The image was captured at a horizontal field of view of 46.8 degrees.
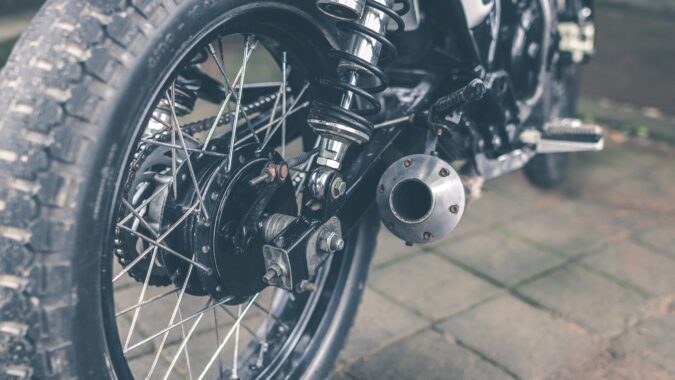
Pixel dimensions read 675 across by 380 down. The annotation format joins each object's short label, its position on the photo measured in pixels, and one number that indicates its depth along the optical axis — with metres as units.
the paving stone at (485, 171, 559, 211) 3.40
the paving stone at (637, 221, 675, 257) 3.06
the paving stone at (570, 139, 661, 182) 3.93
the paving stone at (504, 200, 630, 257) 3.07
